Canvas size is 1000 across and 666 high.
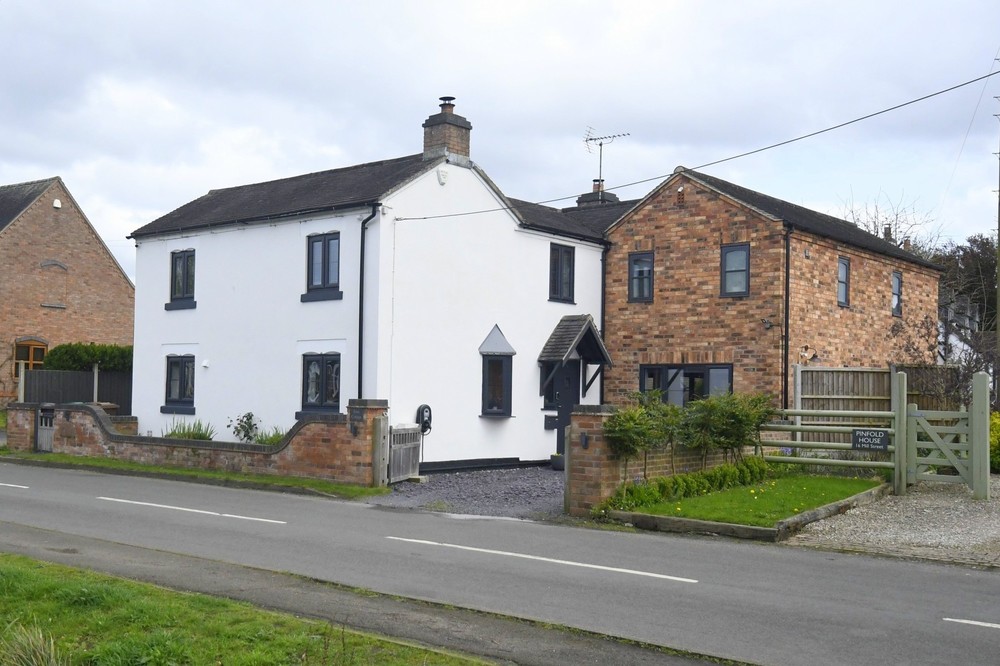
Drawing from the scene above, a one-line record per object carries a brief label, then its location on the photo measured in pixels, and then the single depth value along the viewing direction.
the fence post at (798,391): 21.14
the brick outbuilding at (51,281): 38.91
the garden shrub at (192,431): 23.86
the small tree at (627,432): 15.34
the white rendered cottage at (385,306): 21.58
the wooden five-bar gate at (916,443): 16.17
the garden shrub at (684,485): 15.34
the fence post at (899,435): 16.94
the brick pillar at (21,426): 25.97
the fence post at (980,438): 16.09
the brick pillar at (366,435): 19.03
